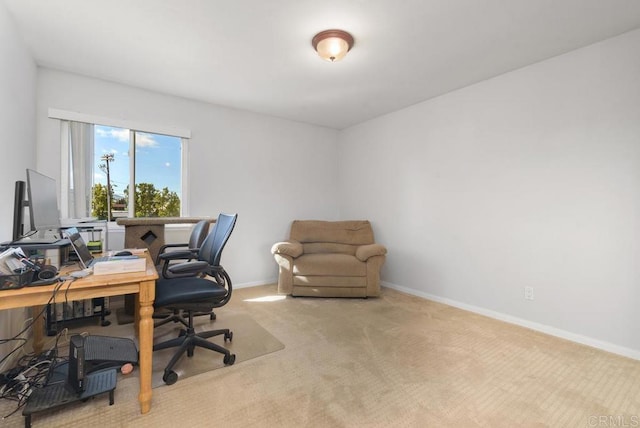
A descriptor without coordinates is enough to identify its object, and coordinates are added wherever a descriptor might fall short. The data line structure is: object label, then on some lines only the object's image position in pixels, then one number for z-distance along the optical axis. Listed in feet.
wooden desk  4.32
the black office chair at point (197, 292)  6.18
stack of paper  4.98
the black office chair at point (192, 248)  7.78
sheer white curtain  9.64
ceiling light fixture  7.23
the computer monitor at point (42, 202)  5.29
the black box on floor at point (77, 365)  5.10
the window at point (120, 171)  9.66
